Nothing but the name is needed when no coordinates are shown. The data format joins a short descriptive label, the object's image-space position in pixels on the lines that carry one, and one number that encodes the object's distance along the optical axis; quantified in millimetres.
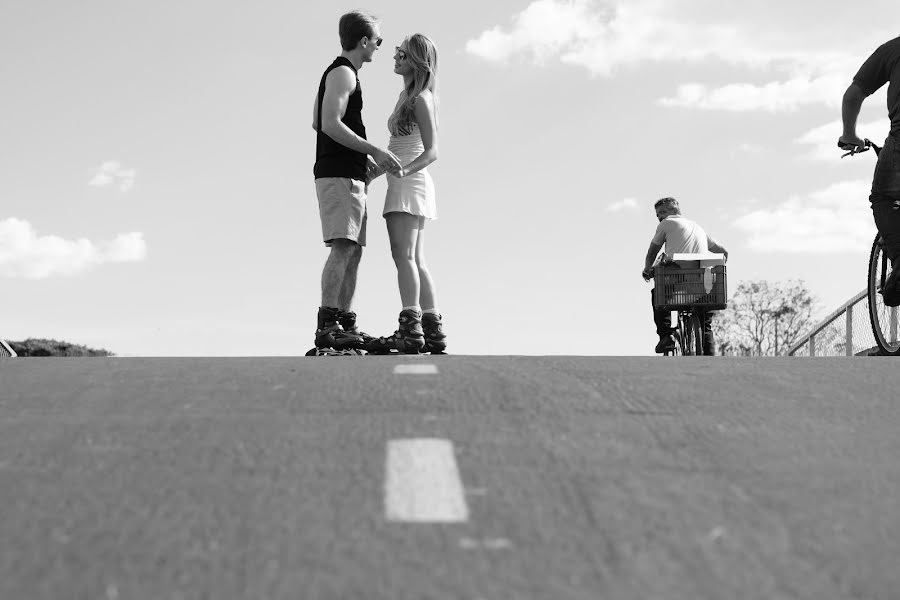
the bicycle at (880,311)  8516
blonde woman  8039
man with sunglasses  7883
